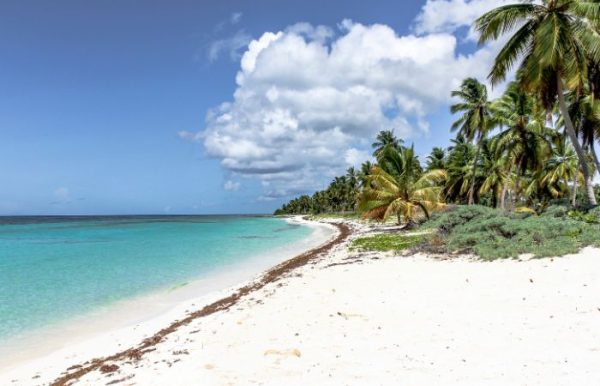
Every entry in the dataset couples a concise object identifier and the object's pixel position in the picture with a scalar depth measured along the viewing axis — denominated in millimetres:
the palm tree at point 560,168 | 40556
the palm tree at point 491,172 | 42688
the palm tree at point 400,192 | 29375
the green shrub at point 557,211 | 18109
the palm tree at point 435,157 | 55281
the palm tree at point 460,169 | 46341
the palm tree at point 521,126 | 29500
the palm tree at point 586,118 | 22062
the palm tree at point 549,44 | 16625
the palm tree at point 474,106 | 37250
